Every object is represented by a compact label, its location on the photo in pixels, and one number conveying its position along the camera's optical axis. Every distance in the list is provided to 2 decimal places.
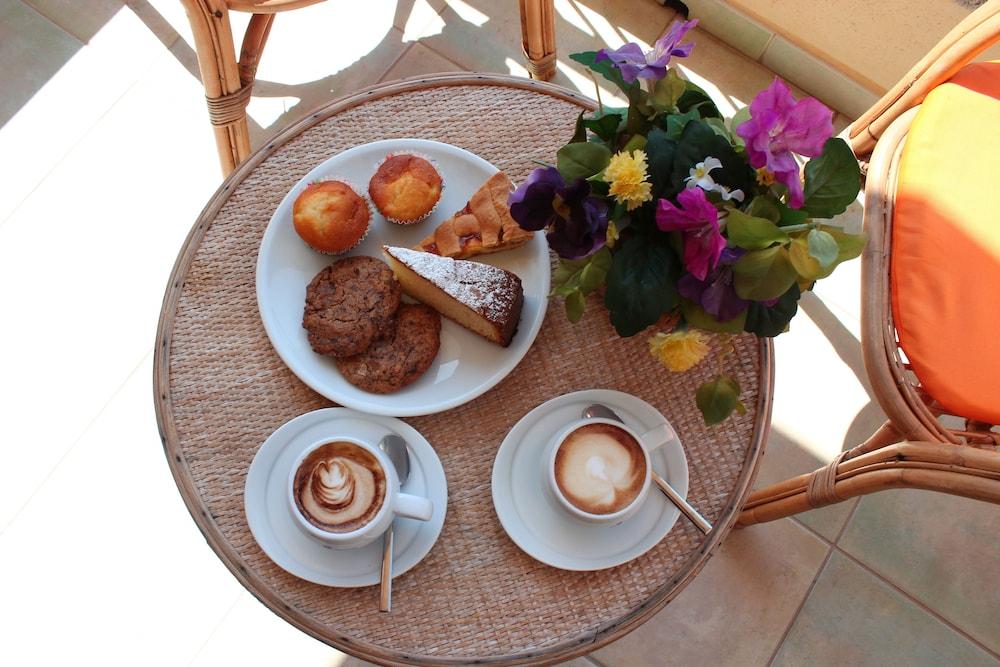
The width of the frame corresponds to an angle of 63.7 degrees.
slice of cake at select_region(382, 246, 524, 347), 1.02
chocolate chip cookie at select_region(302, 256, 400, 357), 1.04
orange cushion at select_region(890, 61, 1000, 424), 1.12
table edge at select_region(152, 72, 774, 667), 0.98
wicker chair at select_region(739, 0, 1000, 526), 1.02
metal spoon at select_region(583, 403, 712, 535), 0.99
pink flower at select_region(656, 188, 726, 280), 0.76
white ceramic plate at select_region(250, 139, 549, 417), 1.04
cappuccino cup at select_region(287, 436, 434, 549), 0.89
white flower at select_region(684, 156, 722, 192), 0.80
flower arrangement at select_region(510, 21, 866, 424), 0.77
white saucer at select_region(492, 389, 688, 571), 0.99
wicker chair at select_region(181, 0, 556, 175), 1.32
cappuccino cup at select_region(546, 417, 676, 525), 0.93
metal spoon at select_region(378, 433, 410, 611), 1.00
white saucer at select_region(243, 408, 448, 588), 0.97
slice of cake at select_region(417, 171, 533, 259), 1.08
